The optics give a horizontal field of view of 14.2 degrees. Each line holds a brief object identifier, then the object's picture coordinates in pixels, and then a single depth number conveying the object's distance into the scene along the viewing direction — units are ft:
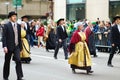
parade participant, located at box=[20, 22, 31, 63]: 55.64
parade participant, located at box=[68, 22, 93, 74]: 46.93
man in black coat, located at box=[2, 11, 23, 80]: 39.93
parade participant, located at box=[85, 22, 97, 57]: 70.14
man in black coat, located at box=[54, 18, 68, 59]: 64.69
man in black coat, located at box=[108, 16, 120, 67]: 54.90
